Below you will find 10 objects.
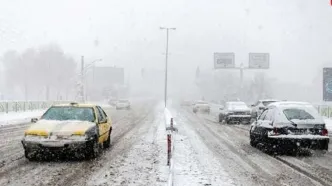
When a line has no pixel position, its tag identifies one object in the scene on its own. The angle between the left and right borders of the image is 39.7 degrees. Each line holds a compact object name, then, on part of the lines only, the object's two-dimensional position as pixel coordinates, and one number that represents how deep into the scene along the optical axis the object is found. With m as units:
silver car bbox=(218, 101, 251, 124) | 30.91
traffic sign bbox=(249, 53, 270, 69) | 65.12
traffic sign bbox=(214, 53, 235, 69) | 66.56
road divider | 8.22
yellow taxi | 10.98
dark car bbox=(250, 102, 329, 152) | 13.08
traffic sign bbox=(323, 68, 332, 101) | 37.25
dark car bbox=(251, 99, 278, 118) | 31.58
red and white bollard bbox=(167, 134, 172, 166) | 10.71
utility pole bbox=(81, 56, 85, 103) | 64.42
